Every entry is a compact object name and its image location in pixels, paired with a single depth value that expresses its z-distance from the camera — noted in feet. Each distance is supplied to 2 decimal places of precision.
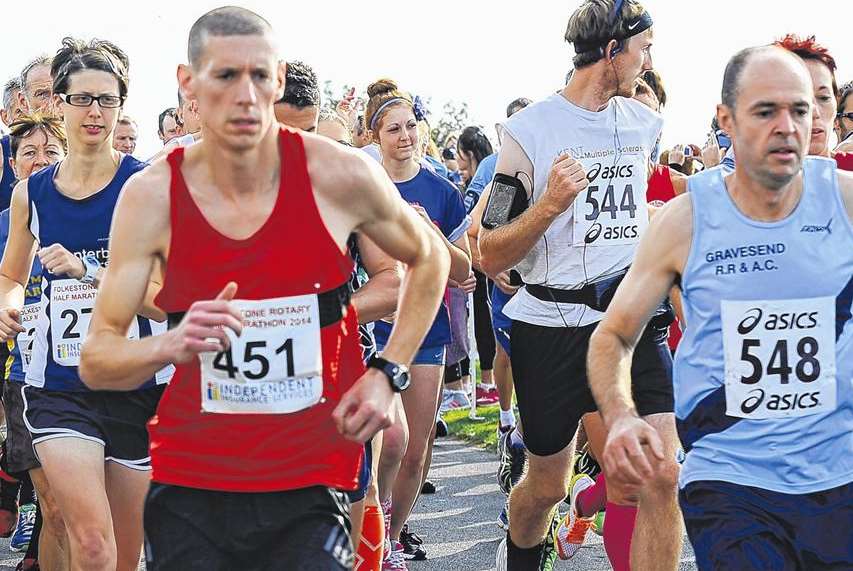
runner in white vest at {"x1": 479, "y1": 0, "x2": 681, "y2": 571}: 18.88
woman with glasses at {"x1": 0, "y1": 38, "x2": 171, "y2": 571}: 17.01
